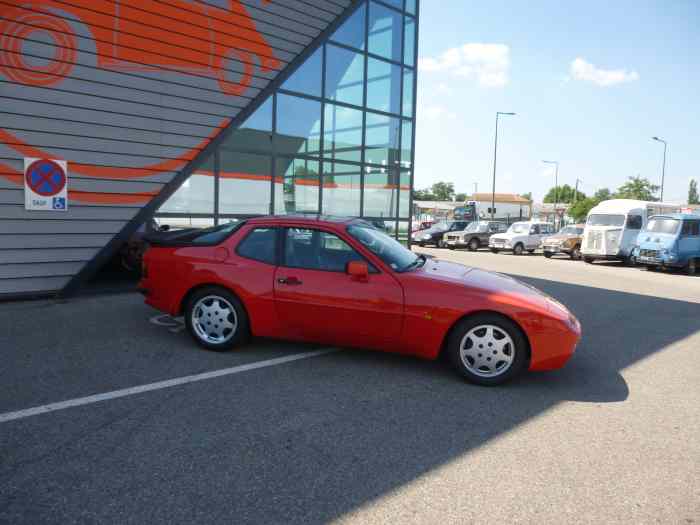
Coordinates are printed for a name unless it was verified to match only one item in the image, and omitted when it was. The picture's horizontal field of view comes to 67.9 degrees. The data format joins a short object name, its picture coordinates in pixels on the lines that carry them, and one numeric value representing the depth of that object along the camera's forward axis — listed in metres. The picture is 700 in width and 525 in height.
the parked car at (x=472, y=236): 27.11
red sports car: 4.34
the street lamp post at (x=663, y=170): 38.02
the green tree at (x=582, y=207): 75.95
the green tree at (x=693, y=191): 123.19
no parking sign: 7.28
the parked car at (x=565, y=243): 22.84
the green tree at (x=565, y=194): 134.18
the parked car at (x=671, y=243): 16.84
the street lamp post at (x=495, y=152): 34.97
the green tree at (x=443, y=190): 166.50
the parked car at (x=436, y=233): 28.28
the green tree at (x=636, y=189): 80.06
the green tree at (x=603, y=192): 121.23
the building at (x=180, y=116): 7.29
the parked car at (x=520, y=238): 25.28
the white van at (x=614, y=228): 19.88
